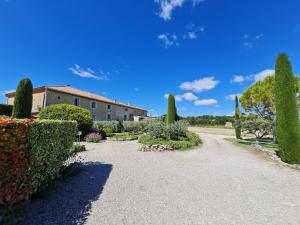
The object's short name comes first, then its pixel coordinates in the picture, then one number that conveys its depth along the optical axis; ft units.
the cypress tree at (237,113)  72.64
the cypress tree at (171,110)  67.31
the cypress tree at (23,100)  48.99
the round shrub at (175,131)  44.41
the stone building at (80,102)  76.54
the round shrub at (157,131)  44.47
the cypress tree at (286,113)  27.63
